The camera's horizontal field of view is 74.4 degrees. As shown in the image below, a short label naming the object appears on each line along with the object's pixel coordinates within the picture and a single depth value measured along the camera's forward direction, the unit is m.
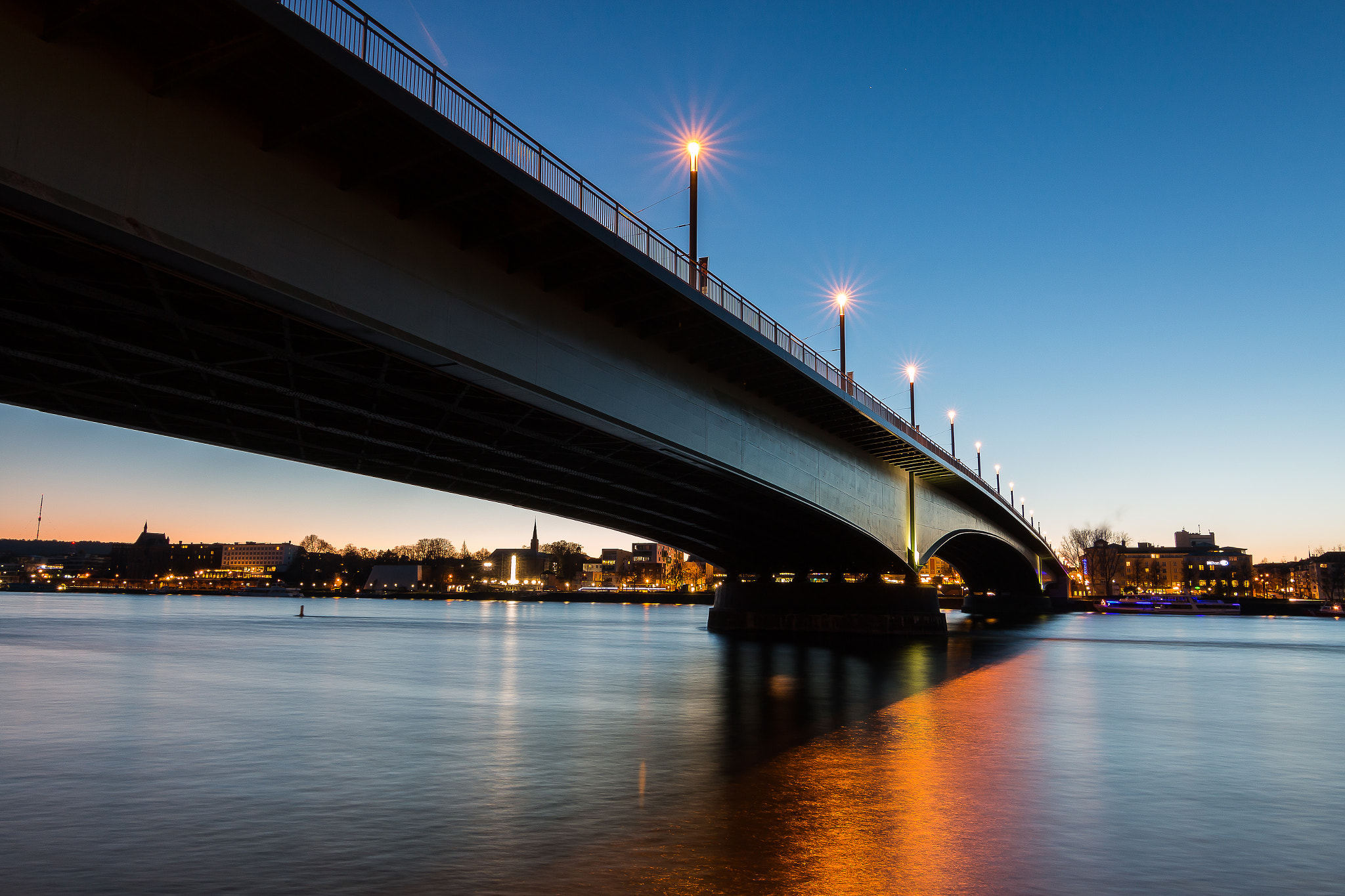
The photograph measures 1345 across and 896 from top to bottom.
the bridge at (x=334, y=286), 13.66
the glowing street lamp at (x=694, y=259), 28.09
